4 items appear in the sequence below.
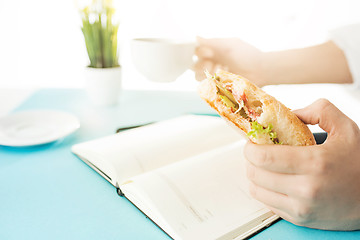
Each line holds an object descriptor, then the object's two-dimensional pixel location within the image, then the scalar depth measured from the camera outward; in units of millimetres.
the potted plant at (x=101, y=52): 1053
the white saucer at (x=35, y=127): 788
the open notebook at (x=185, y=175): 504
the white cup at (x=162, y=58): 888
